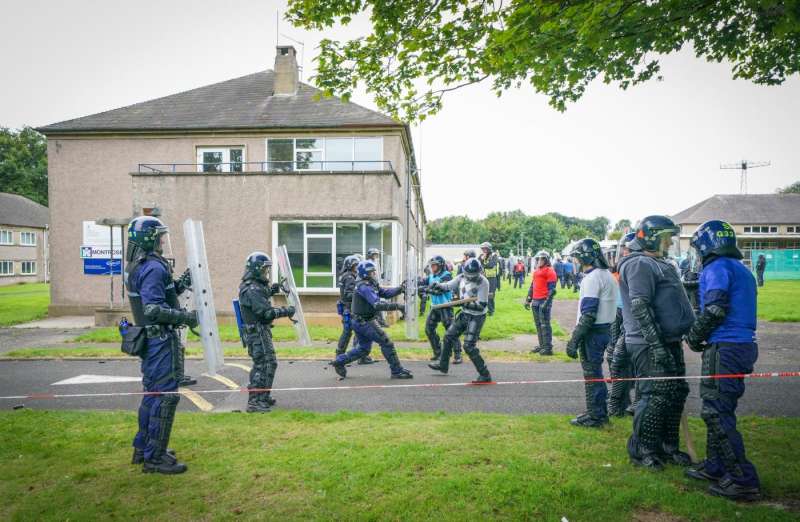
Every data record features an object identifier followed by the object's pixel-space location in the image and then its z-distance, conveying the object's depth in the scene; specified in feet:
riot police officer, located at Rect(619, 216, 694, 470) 14.10
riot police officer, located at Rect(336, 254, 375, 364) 30.04
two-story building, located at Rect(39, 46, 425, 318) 50.67
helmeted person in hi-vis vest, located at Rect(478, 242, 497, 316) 43.48
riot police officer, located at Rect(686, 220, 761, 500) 12.59
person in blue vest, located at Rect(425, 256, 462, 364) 31.45
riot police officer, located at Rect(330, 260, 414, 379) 26.09
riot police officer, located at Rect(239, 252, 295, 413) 20.97
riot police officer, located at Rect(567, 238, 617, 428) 18.25
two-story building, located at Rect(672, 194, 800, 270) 166.30
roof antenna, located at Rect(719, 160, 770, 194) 249.96
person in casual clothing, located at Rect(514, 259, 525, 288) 103.29
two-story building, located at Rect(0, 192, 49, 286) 147.82
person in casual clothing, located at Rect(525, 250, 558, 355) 33.53
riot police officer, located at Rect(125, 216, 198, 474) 14.70
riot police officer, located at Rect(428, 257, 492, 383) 24.32
